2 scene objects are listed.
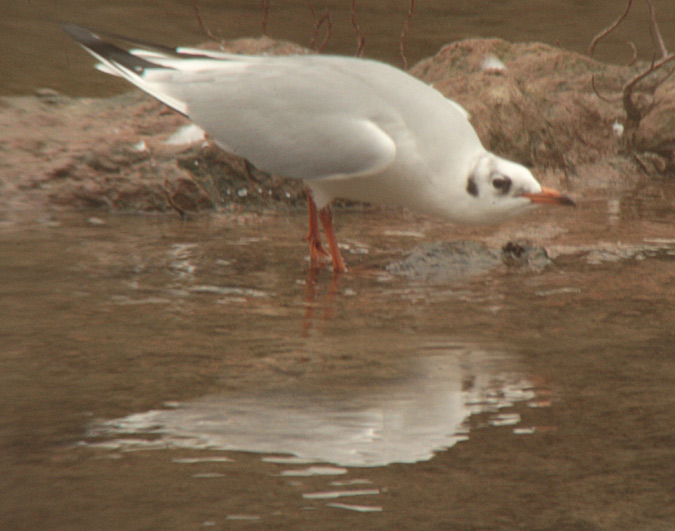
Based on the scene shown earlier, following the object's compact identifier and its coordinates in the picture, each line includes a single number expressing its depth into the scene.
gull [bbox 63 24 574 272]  7.38
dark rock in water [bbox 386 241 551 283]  7.78
